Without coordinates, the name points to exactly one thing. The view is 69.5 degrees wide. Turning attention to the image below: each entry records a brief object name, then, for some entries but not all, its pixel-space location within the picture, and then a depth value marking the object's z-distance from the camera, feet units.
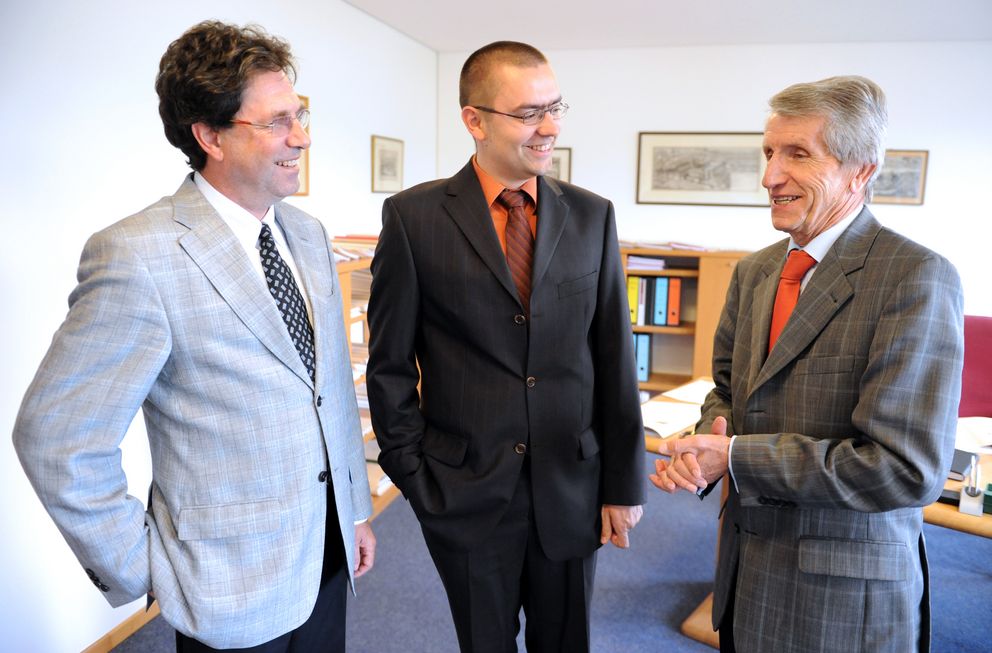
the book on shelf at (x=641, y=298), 17.29
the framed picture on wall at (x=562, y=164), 18.16
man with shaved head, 5.12
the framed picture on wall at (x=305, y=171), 12.05
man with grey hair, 3.85
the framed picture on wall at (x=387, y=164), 15.02
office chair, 9.39
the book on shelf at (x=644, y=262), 17.13
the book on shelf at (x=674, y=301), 17.03
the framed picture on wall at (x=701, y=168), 17.24
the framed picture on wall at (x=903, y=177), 16.30
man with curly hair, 3.84
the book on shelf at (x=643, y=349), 17.71
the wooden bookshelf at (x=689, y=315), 16.26
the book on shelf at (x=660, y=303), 17.08
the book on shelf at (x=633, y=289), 17.29
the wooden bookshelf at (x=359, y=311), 11.14
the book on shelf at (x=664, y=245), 16.79
